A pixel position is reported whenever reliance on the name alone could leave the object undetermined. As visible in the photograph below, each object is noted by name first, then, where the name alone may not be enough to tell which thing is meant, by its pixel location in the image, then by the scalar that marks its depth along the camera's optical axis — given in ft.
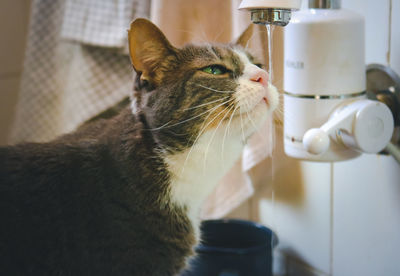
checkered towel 3.34
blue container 3.12
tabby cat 2.08
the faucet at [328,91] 2.06
